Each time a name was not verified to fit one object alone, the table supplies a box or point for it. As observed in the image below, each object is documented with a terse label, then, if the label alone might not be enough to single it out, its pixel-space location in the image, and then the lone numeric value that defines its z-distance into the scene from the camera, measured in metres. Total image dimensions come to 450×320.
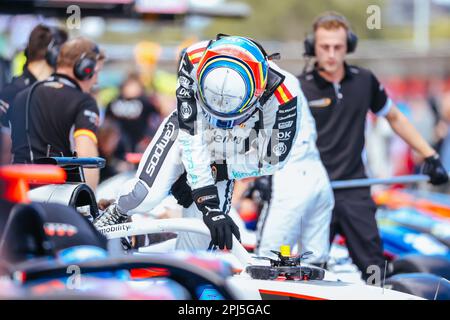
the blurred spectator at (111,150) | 19.42
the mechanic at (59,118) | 12.09
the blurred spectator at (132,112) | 23.80
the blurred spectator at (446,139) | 23.69
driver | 8.95
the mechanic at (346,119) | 13.65
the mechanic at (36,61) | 13.83
